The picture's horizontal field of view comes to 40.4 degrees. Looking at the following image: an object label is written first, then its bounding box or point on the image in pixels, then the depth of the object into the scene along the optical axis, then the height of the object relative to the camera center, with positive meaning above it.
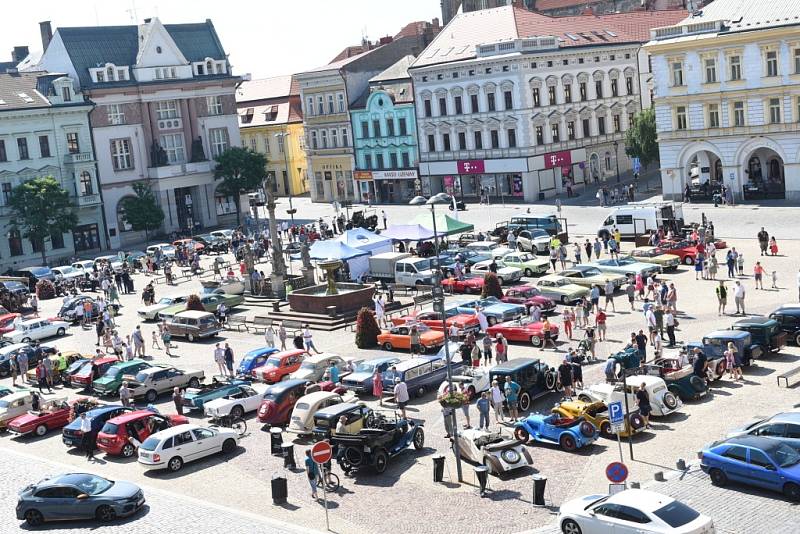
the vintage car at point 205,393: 36.56 -6.83
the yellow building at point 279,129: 106.81 +5.27
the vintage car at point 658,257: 51.72 -5.49
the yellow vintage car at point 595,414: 28.89 -7.13
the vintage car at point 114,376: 40.59 -6.60
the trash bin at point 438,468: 27.38 -7.57
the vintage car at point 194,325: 49.12 -6.05
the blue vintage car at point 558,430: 28.56 -7.36
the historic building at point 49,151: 81.06 +4.21
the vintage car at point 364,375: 36.44 -6.76
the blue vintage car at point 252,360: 41.22 -6.64
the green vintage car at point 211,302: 52.78 -5.62
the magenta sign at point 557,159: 82.19 -0.50
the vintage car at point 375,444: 28.61 -7.19
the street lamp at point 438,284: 27.48 -3.44
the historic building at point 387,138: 90.12 +2.79
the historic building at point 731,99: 66.25 +2.24
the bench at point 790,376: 31.58 -7.17
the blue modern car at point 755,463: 23.81 -7.37
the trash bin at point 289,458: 29.95 -7.57
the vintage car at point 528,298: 46.09 -6.09
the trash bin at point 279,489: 27.22 -7.64
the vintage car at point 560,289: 47.06 -5.96
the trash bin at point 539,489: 24.99 -7.62
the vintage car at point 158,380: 39.53 -6.79
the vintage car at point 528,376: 32.91 -6.69
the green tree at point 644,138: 80.12 +0.42
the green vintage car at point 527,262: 54.78 -5.35
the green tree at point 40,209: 78.25 -0.13
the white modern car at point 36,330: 52.62 -5.98
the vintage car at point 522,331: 40.59 -6.54
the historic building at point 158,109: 87.00 +7.02
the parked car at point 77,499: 26.98 -7.33
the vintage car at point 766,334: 34.84 -6.48
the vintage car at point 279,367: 39.88 -6.76
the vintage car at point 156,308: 54.91 -5.67
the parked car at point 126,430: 32.84 -7.02
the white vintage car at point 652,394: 29.91 -6.82
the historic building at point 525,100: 81.38 +4.31
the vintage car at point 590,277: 48.43 -5.72
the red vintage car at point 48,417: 36.62 -7.10
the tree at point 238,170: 90.75 +1.30
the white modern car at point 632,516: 20.83 -7.28
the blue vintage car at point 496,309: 44.28 -6.14
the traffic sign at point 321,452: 24.77 -6.23
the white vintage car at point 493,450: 27.33 -7.38
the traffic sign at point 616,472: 22.44 -6.68
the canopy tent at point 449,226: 58.19 -3.33
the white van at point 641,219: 58.97 -4.12
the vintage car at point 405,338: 41.28 -6.50
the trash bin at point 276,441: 31.16 -7.35
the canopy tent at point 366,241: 57.47 -3.59
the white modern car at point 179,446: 30.56 -7.16
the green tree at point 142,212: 84.50 -1.20
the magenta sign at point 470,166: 84.44 -0.35
